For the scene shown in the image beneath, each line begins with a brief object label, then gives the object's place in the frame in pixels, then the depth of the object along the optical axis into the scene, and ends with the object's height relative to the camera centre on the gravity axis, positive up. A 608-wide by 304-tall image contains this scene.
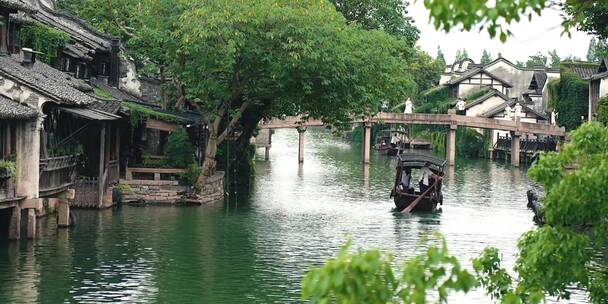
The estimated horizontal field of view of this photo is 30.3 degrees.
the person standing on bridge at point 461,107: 93.88 +4.45
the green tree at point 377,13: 58.16 +7.62
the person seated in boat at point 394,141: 96.50 +1.58
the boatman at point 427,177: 47.51 -0.74
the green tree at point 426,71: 118.81 +9.55
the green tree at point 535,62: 190.75 +17.33
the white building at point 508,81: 100.25 +7.46
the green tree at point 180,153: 48.09 +0.08
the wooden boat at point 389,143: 93.38 +1.46
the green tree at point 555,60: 190.55 +18.06
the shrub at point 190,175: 46.16 -0.85
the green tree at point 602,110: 47.44 +2.27
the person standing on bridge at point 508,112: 90.55 +3.98
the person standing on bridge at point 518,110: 86.50 +4.05
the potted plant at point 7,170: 29.92 -0.50
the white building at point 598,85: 71.29 +5.04
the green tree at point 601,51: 55.22 +5.78
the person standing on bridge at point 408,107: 83.88 +3.90
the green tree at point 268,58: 42.81 +3.91
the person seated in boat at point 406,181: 47.73 -0.94
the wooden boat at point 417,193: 46.28 -1.39
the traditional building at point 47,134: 31.36 +0.59
